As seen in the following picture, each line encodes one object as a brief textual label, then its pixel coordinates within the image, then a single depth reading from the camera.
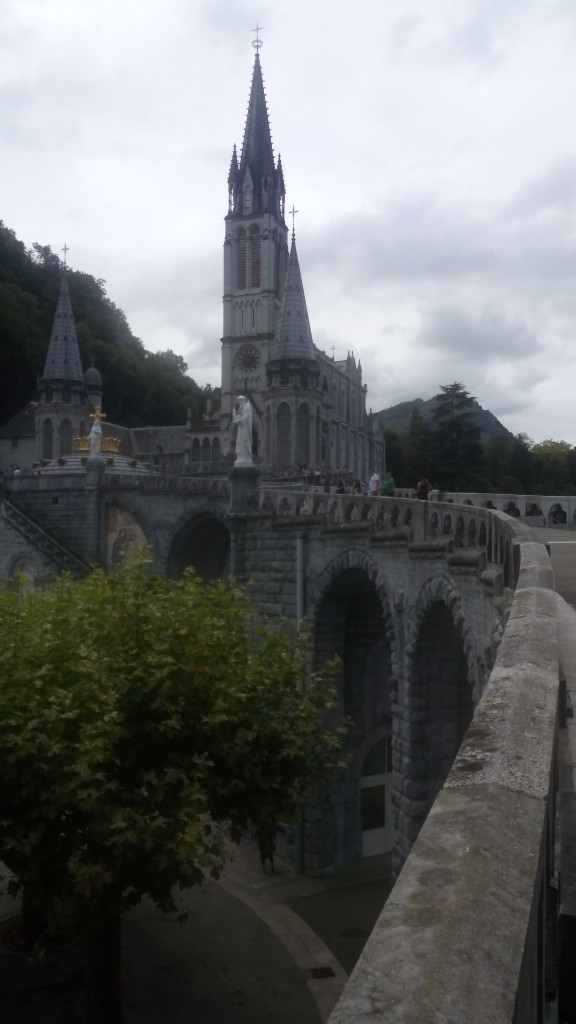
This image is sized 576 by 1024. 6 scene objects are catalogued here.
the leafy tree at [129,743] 9.11
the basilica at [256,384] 53.56
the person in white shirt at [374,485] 23.58
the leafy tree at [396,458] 96.81
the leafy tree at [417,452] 62.00
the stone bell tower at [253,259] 70.44
